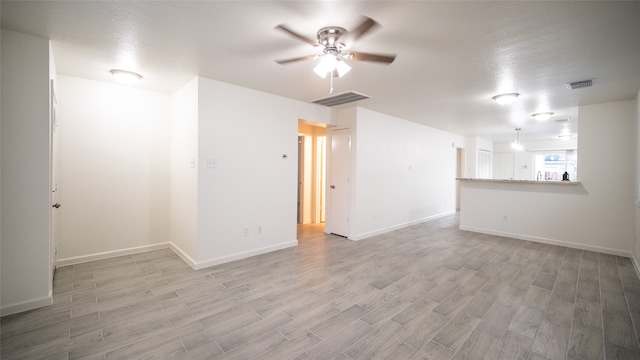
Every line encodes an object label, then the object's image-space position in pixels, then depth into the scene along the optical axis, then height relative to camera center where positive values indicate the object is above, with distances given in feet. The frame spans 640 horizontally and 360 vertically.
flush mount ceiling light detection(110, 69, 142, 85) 10.85 +4.04
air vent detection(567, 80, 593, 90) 11.26 +4.08
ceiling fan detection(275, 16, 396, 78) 7.28 +3.57
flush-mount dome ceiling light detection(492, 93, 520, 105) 13.03 +3.98
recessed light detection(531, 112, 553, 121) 17.23 +4.12
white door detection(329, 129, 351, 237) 17.20 -0.30
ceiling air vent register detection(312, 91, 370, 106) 13.78 +4.24
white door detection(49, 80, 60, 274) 10.59 -0.97
